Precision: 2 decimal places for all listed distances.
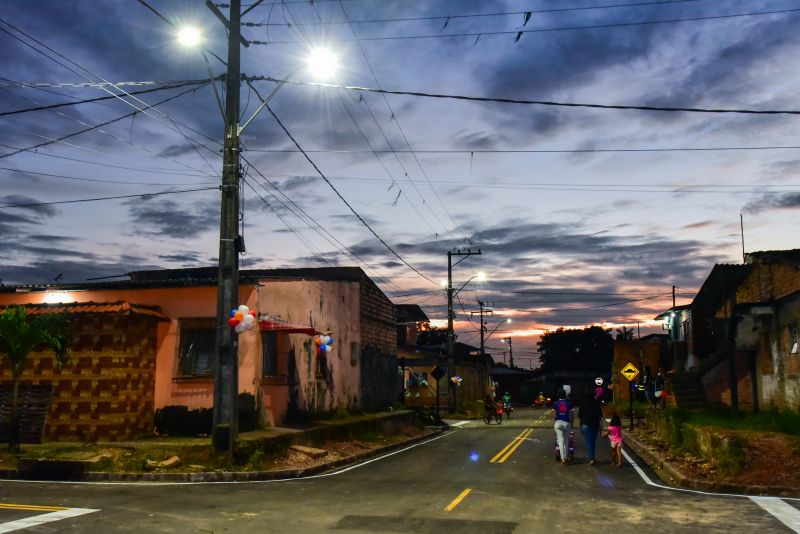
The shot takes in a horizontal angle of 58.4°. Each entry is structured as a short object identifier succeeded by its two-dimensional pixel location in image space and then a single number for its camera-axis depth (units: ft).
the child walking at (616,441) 59.62
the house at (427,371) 195.11
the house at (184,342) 61.52
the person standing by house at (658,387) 139.86
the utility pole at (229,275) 53.57
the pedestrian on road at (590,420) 59.82
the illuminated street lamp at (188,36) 51.88
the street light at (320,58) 53.83
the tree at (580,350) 379.96
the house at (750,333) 77.92
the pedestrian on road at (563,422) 59.62
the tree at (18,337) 53.93
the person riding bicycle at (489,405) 137.39
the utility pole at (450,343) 159.63
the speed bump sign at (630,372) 99.14
